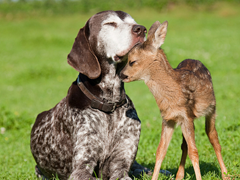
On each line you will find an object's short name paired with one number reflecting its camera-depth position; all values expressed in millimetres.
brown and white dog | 10156
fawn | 8656
